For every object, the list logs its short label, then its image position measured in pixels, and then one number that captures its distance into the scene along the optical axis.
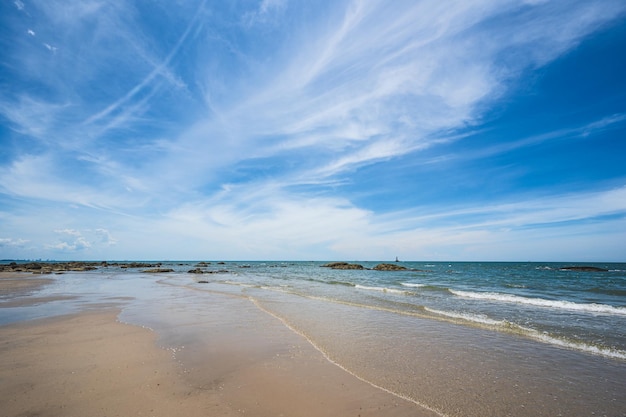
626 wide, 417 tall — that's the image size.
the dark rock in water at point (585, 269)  68.00
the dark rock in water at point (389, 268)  73.82
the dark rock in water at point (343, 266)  82.43
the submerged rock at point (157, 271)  60.26
